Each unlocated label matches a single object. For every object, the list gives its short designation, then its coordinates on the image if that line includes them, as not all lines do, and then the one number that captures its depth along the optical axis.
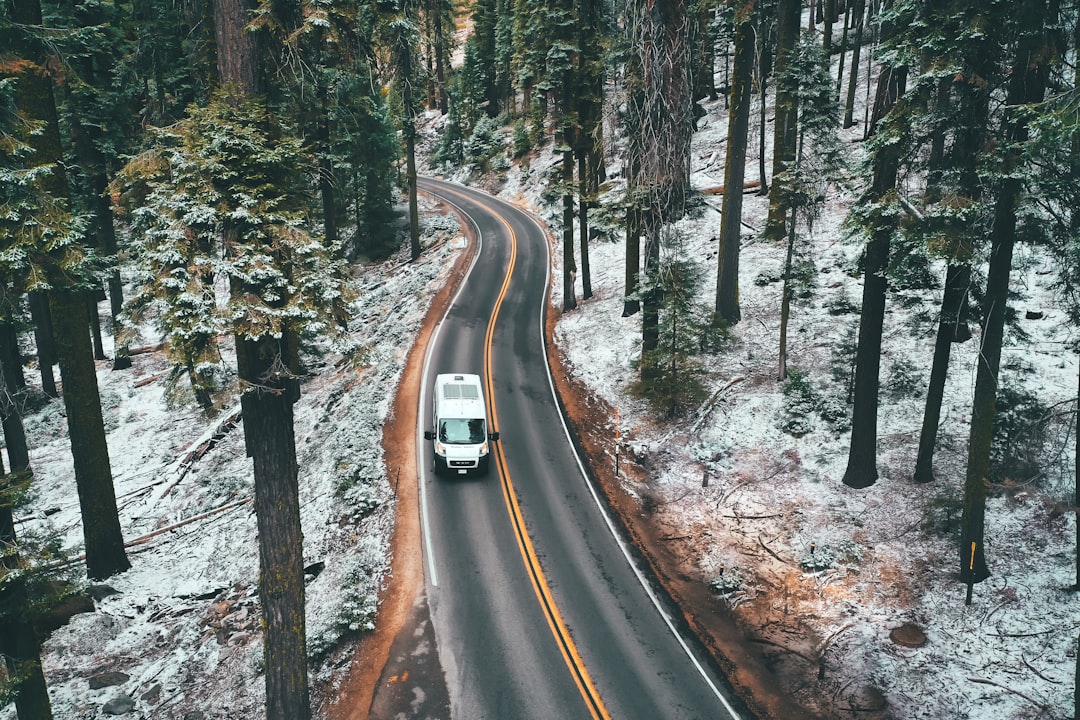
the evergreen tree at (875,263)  13.73
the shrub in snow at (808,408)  19.20
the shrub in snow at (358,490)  18.11
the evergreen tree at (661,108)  16.20
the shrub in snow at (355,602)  13.70
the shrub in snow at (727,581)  15.31
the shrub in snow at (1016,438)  14.52
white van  19.25
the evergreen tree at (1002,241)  11.00
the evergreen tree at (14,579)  9.26
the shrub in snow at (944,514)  15.16
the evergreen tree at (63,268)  11.13
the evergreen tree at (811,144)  18.98
